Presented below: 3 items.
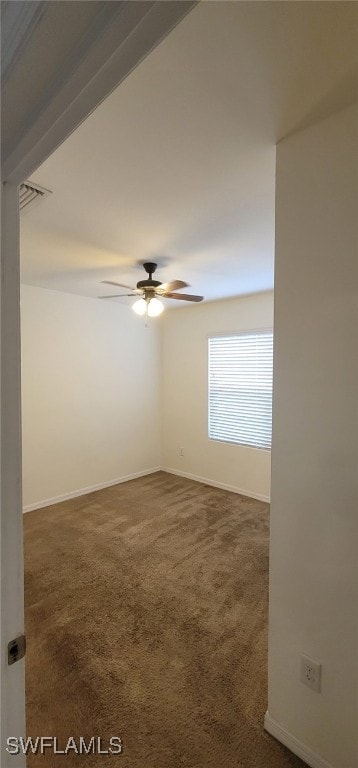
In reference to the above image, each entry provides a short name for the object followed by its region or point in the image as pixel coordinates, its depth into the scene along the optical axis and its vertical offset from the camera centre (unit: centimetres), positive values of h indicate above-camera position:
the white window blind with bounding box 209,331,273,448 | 388 -17
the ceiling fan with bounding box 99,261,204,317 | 260 +71
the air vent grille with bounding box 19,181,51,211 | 161 +96
